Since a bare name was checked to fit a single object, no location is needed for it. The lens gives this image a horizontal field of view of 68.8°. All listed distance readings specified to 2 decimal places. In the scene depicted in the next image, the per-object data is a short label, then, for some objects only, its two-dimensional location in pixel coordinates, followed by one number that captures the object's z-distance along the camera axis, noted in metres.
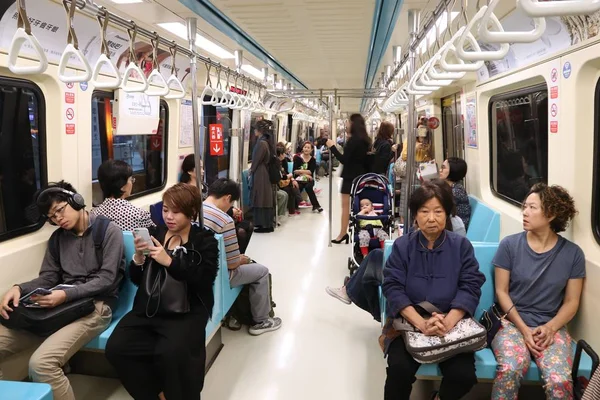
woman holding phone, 2.41
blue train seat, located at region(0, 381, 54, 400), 1.92
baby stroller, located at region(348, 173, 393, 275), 4.84
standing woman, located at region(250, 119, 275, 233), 7.01
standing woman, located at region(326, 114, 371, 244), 5.95
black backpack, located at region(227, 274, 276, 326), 3.84
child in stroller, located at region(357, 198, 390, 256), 4.62
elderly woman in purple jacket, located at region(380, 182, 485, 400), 2.39
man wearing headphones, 2.46
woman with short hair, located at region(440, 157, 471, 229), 4.35
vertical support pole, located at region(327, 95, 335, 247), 5.92
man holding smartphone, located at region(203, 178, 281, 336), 3.29
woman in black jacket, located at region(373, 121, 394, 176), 6.06
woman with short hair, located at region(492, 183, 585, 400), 2.37
